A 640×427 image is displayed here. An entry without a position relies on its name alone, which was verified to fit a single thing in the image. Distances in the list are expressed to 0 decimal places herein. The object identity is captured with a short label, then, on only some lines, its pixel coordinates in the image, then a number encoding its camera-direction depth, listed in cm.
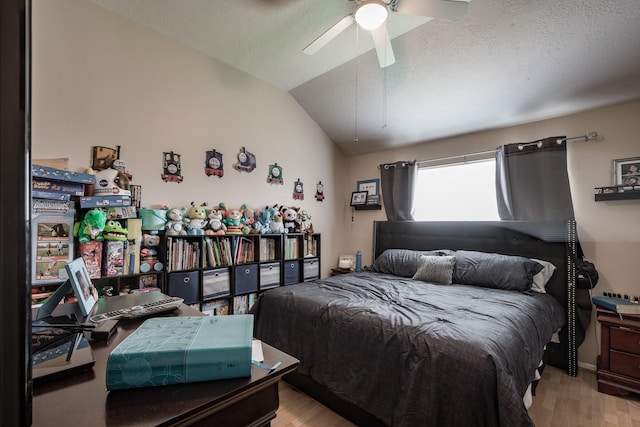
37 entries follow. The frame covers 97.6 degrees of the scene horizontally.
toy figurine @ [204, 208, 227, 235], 263
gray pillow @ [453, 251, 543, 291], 242
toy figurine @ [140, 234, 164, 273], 222
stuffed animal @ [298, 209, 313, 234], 350
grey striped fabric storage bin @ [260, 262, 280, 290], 300
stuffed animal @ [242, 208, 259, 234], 293
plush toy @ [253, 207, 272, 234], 301
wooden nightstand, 202
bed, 127
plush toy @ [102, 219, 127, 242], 199
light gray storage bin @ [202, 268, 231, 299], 254
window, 311
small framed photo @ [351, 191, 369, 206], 405
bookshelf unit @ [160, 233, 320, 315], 239
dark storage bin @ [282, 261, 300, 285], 323
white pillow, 242
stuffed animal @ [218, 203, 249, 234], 278
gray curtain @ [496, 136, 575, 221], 259
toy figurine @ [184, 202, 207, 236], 249
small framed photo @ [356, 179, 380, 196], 398
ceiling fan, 155
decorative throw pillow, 271
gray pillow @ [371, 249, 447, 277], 307
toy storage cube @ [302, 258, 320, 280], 344
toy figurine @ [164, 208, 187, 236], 235
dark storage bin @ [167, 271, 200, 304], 232
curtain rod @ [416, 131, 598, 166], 252
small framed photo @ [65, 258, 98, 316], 96
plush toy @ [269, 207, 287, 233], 315
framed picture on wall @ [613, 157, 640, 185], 231
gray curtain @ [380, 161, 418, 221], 358
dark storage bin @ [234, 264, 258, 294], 278
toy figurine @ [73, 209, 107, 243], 189
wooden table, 53
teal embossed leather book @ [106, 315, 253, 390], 60
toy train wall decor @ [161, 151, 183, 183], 245
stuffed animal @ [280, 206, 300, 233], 333
